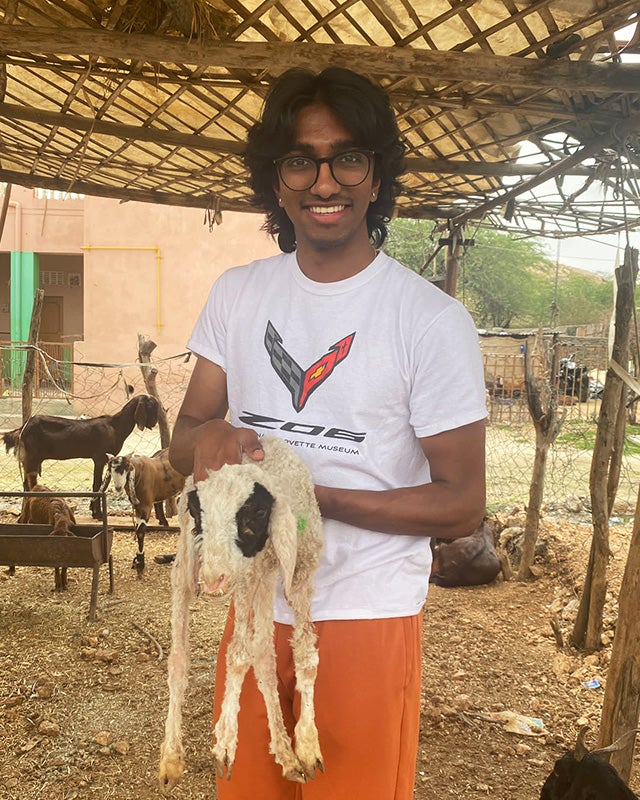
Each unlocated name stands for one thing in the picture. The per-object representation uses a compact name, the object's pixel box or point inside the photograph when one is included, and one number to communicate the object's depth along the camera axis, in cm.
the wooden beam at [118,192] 579
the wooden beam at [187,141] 443
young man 172
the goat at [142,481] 732
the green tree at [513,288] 3559
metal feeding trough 586
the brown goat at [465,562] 695
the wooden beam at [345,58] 305
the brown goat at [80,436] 826
